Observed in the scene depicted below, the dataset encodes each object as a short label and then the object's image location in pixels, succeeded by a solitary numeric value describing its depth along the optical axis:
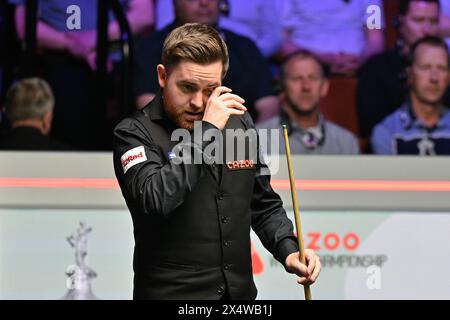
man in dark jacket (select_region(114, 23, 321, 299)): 6.54
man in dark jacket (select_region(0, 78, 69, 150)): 11.41
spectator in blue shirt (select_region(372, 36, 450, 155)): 11.62
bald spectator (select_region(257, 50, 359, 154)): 11.46
